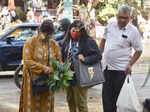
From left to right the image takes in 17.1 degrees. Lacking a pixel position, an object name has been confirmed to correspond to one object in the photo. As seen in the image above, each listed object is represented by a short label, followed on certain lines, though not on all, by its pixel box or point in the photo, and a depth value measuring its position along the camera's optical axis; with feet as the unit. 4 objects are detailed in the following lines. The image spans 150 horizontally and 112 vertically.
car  47.40
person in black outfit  22.58
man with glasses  21.72
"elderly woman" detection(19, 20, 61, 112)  22.03
